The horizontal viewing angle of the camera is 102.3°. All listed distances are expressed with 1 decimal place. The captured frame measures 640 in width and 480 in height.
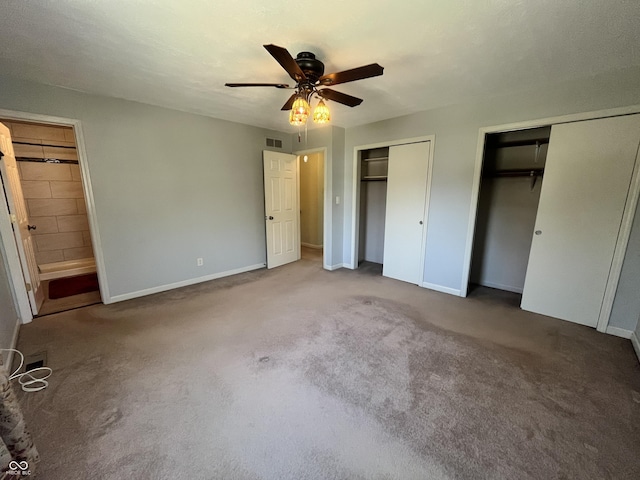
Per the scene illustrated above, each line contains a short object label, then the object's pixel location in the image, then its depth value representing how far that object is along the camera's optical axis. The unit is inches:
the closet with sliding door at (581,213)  93.6
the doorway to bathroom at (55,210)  153.6
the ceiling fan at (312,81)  69.6
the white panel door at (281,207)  174.2
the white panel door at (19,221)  104.8
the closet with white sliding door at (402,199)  142.6
